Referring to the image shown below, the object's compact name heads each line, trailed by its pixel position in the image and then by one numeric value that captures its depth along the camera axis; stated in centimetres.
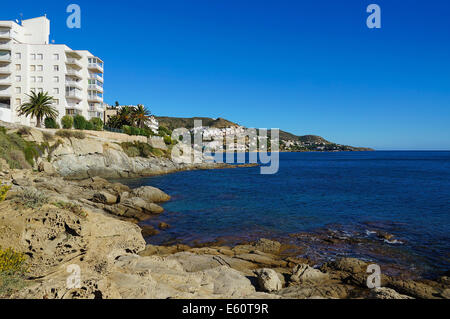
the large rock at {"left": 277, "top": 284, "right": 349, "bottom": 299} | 882
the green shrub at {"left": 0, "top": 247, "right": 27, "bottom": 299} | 705
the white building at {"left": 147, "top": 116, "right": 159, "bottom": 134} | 10769
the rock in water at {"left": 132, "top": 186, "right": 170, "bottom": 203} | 2682
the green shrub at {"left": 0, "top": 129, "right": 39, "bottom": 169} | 2991
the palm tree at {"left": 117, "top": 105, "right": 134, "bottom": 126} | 7281
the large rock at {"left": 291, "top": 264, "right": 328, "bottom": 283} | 1047
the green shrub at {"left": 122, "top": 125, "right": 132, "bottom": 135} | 6357
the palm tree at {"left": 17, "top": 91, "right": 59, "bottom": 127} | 4583
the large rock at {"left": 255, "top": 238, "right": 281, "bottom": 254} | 1456
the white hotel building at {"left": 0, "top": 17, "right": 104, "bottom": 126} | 5434
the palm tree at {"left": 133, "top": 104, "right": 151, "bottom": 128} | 7662
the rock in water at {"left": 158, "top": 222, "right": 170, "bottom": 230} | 1862
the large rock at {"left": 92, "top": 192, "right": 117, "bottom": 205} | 2378
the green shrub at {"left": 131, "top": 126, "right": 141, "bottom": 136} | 6557
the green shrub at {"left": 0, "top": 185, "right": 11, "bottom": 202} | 1136
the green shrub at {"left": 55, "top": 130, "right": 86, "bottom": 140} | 4481
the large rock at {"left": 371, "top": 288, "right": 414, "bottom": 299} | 830
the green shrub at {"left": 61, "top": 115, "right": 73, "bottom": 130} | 4956
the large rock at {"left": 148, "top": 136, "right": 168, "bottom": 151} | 7094
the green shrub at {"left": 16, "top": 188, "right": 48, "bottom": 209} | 1115
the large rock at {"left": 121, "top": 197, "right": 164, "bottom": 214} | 2223
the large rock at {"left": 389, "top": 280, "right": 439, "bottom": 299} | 958
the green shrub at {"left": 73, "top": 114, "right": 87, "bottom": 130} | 5138
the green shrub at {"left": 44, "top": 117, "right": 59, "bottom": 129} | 4712
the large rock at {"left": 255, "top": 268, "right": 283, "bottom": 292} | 925
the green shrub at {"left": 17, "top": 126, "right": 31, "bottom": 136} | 3768
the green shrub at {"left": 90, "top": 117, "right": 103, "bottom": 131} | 5484
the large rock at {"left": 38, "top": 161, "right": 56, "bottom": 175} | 3625
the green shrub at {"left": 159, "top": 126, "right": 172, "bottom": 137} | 10969
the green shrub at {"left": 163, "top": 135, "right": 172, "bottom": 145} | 8176
